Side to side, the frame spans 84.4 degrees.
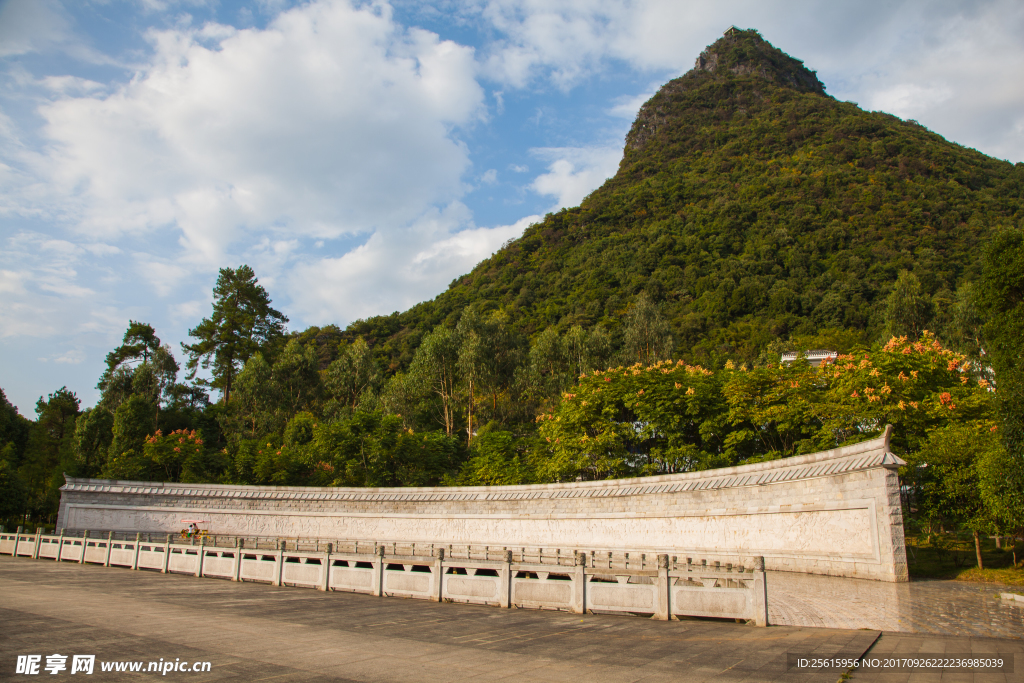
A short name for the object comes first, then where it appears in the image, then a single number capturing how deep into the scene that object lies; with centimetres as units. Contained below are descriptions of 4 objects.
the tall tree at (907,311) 4331
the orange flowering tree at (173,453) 3209
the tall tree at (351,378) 4709
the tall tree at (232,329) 4825
